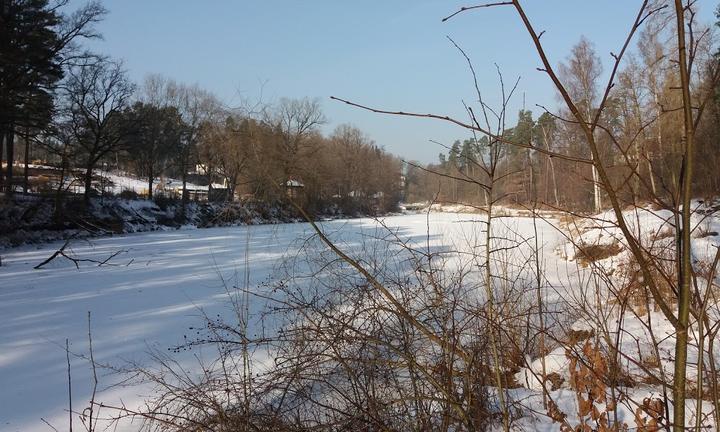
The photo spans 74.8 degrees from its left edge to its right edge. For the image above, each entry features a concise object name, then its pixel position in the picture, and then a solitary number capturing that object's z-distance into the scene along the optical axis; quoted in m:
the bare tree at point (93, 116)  26.08
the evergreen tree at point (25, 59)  19.08
